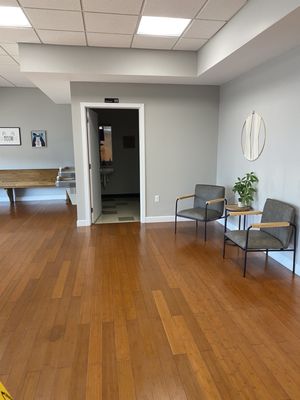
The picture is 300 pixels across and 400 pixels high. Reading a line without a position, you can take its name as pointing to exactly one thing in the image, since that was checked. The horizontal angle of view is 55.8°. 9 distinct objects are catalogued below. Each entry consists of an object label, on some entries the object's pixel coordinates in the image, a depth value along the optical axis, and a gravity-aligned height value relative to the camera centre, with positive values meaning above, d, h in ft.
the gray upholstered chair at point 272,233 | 9.89 -3.27
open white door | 16.02 -0.94
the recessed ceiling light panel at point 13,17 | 9.25 +4.39
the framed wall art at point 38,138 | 23.39 +0.69
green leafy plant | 12.87 -1.94
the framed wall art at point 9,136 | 22.94 +0.85
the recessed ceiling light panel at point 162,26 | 10.19 +4.46
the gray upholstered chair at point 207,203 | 14.12 -3.09
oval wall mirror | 12.36 +0.43
